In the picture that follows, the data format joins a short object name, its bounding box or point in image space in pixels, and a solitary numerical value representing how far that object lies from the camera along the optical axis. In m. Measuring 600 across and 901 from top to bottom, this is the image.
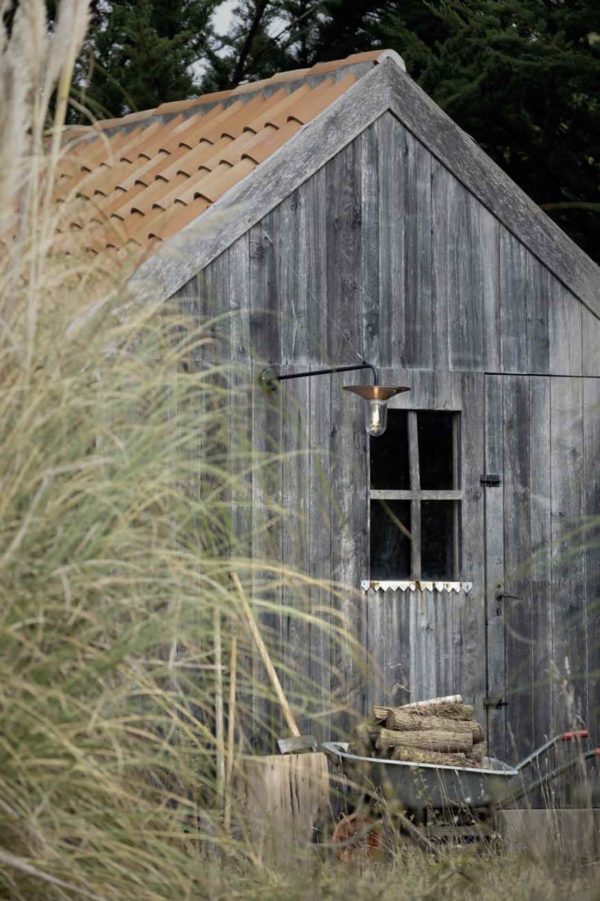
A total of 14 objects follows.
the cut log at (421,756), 13.99
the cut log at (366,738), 13.93
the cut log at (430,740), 14.18
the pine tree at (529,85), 25.41
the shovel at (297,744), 13.53
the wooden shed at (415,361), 15.37
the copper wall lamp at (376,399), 13.46
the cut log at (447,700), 15.22
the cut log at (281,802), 7.57
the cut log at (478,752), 14.47
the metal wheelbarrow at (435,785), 12.87
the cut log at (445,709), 14.83
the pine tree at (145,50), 27.44
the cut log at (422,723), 14.41
